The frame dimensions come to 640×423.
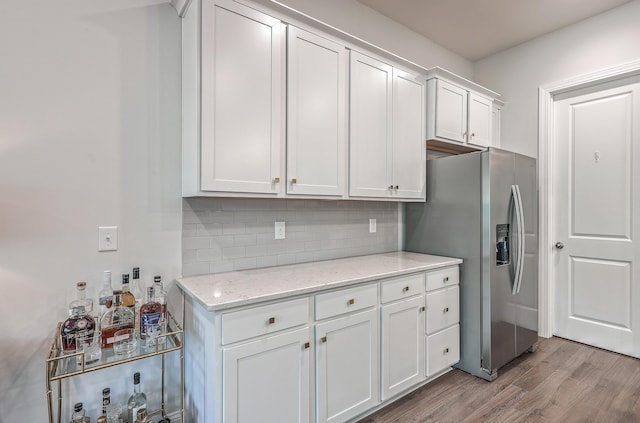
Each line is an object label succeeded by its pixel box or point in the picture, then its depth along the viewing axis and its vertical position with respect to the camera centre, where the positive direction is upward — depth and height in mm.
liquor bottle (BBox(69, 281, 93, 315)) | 1452 -420
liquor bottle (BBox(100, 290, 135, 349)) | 1469 -517
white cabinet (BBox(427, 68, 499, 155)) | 2830 +924
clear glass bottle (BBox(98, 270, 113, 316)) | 1541 -410
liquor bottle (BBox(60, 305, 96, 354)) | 1395 -513
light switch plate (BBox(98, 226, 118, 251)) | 1653 -145
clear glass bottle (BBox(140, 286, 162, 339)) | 1536 -509
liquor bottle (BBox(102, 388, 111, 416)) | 1528 -885
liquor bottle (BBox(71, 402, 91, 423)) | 1502 -973
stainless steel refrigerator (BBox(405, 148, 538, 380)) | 2471 -259
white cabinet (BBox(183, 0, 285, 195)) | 1687 +604
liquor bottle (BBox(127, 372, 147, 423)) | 1649 -993
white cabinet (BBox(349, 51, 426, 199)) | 2326 +610
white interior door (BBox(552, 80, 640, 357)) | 2855 -48
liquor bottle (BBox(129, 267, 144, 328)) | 1641 -415
